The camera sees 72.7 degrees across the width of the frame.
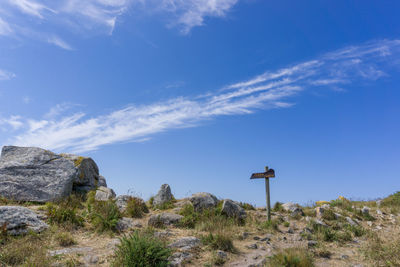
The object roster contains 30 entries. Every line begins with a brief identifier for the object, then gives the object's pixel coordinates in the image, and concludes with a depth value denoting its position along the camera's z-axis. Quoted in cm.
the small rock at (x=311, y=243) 976
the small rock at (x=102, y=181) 1906
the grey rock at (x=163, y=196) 1495
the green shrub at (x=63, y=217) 1040
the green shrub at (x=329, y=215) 1439
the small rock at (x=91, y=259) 733
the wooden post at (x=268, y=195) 1308
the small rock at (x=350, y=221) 1366
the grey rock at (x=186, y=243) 831
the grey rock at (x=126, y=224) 1039
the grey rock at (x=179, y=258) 715
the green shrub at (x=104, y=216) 1012
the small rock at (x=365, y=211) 1629
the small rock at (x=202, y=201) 1288
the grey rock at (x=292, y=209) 1511
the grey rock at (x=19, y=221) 870
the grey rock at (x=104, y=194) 1521
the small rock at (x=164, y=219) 1123
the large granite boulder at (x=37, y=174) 1354
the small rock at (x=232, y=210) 1255
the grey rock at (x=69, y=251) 767
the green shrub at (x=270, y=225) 1203
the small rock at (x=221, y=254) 782
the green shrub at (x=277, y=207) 1677
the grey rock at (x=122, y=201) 1343
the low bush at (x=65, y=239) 857
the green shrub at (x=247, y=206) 1623
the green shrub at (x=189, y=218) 1143
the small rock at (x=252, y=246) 917
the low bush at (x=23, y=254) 672
